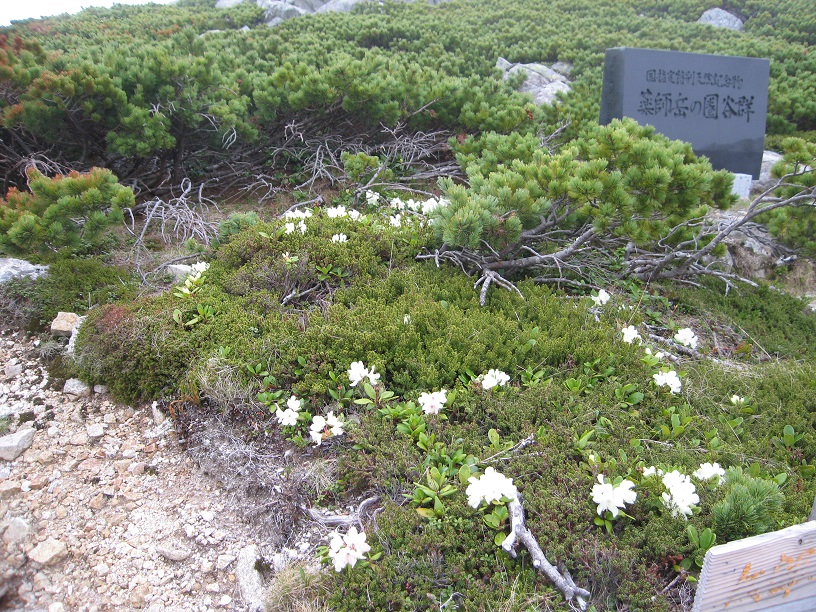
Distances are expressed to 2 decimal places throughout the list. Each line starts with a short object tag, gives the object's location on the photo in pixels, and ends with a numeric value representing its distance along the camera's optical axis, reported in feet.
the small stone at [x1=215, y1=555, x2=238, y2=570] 8.07
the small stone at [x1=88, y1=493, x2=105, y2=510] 8.91
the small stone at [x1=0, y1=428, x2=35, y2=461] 9.61
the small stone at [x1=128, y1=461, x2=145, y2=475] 9.68
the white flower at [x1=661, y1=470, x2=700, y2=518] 7.26
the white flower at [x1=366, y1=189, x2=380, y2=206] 17.01
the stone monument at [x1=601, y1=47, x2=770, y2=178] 24.00
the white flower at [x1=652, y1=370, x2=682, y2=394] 9.84
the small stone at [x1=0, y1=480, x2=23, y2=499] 8.85
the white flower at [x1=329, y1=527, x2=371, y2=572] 6.95
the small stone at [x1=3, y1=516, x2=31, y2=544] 8.01
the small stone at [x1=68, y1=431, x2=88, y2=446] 10.11
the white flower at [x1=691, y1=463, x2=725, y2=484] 7.89
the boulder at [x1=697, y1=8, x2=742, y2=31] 47.55
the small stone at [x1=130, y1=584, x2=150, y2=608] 7.51
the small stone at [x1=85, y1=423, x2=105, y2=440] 10.27
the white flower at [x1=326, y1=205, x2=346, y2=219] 14.62
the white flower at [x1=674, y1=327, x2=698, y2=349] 11.88
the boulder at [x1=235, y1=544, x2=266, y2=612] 7.46
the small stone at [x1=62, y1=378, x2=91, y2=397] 11.08
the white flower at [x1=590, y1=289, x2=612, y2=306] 12.55
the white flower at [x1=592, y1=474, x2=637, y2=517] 7.21
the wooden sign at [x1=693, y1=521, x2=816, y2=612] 4.82
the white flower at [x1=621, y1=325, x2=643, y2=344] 11.14
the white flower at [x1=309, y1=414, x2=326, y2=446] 9.01
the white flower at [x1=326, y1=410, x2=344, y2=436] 9.02
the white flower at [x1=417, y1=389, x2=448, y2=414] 9.05
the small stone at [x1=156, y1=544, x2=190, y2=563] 8.13
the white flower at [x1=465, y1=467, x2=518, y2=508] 7.33
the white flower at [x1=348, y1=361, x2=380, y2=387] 9.61
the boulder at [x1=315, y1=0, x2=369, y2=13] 48.14
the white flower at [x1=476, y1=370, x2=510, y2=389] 9.57
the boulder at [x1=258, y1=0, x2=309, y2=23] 42.01
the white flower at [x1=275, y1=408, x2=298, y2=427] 9.34
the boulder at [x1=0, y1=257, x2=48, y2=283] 13.19
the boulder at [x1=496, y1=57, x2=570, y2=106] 29.37
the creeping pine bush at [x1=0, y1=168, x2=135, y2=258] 11.89
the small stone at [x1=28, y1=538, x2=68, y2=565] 7.81
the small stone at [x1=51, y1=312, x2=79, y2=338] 12.07
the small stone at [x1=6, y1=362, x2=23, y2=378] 11.43
